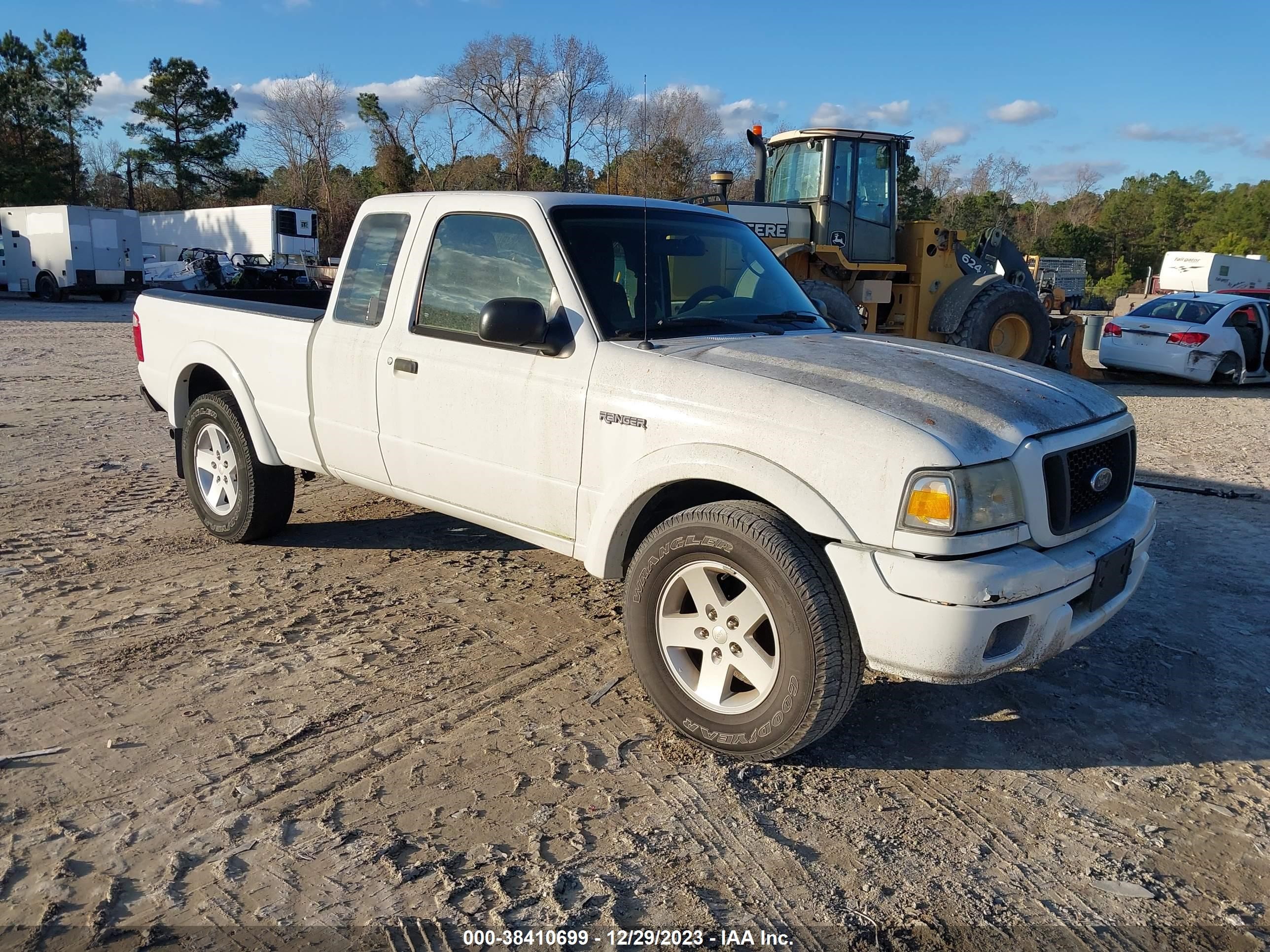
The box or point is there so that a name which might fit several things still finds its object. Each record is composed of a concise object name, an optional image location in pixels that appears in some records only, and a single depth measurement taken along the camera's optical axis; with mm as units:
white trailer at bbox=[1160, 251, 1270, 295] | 43719
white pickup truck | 3104
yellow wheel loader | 12867
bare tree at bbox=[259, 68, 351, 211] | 56344
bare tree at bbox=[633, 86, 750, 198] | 38344
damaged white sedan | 14734
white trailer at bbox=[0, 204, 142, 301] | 28859
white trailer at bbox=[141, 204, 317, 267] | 36688
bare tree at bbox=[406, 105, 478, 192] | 46809
